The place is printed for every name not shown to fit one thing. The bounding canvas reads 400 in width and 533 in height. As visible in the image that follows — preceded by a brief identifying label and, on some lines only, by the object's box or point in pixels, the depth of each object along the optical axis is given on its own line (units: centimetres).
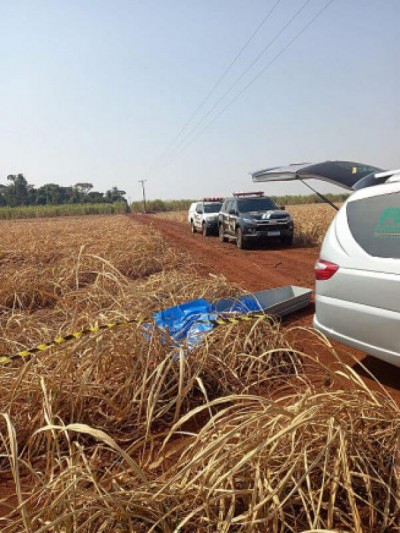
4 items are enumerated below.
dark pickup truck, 1301
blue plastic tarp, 371
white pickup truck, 1886
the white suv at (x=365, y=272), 282
